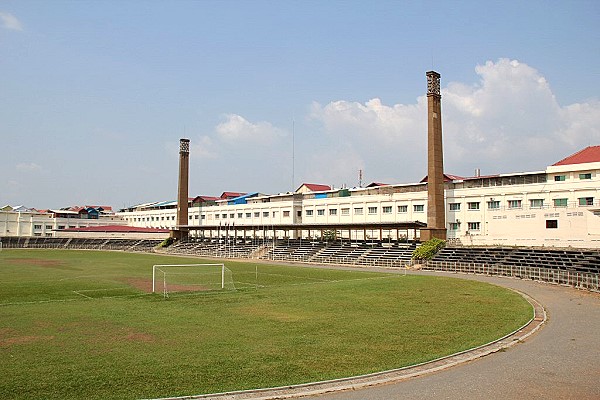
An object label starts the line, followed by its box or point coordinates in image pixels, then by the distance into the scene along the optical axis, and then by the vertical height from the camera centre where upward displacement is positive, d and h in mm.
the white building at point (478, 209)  44969 +3802
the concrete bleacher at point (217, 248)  76500 -1635
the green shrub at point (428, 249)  51469 -1084
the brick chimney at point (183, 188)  100812 +9935
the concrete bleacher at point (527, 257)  36656 -1551
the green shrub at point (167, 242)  96062 -812
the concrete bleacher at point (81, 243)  100250 -1171
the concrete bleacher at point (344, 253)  55088 -1774
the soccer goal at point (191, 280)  29156 -2791
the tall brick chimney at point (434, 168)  55938 +7999
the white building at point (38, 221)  115938 +3989
